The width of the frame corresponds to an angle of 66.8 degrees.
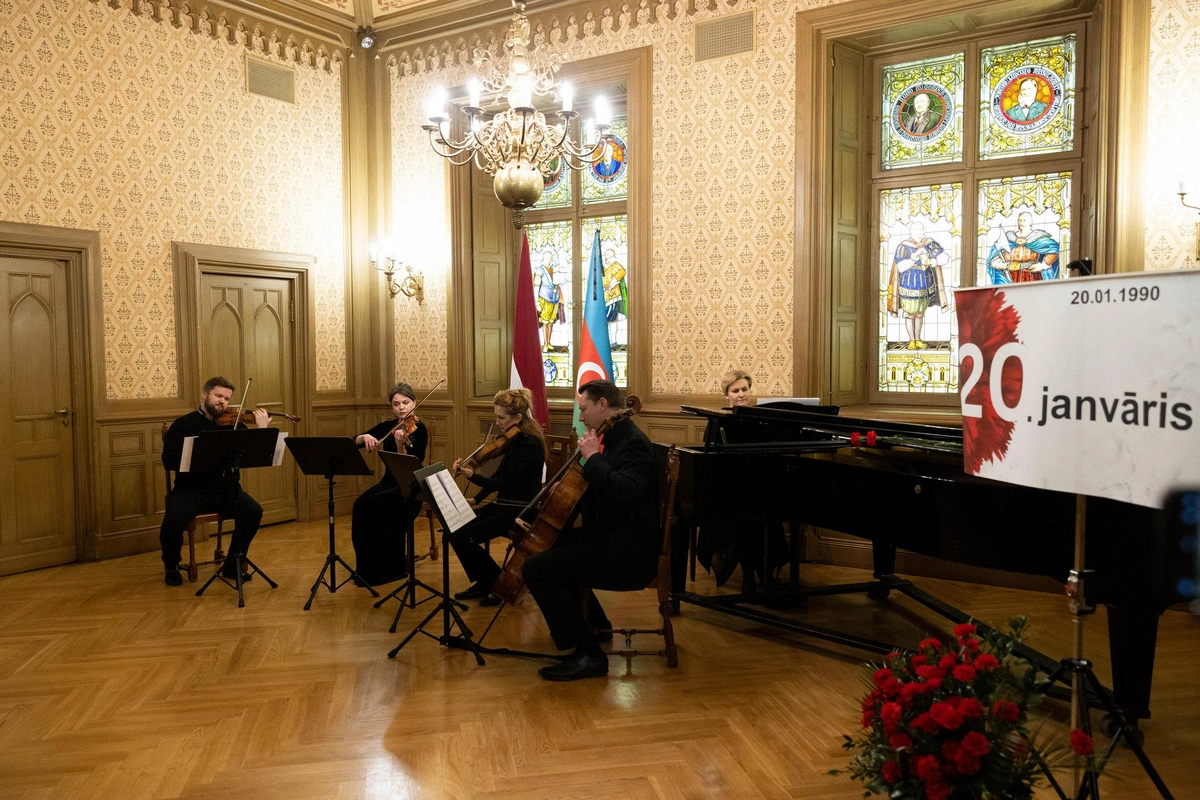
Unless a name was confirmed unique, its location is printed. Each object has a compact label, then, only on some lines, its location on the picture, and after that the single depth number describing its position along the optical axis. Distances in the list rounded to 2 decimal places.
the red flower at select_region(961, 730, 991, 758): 2.00
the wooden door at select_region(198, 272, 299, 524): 7.58
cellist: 4.30
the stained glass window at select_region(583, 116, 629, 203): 8.07
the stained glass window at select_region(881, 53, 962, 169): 6.62
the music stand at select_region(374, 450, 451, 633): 4.53
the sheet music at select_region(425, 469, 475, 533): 4.29
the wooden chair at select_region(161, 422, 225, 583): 6.08
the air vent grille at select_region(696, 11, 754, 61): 6.71
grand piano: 3.32
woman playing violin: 5.88
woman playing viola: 5.27
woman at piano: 5.51
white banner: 1.82
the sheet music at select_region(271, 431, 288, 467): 5.88
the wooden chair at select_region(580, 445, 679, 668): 4.39
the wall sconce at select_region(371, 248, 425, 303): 8.57
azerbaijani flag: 7.22
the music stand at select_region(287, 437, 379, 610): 5.33
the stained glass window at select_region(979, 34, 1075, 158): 6.20
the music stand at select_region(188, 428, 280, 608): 5.52
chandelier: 5.29
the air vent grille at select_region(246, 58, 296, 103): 7.80
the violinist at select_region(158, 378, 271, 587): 6.06
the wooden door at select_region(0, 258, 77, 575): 6.38
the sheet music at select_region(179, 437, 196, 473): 5.66
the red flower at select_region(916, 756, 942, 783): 2.01
